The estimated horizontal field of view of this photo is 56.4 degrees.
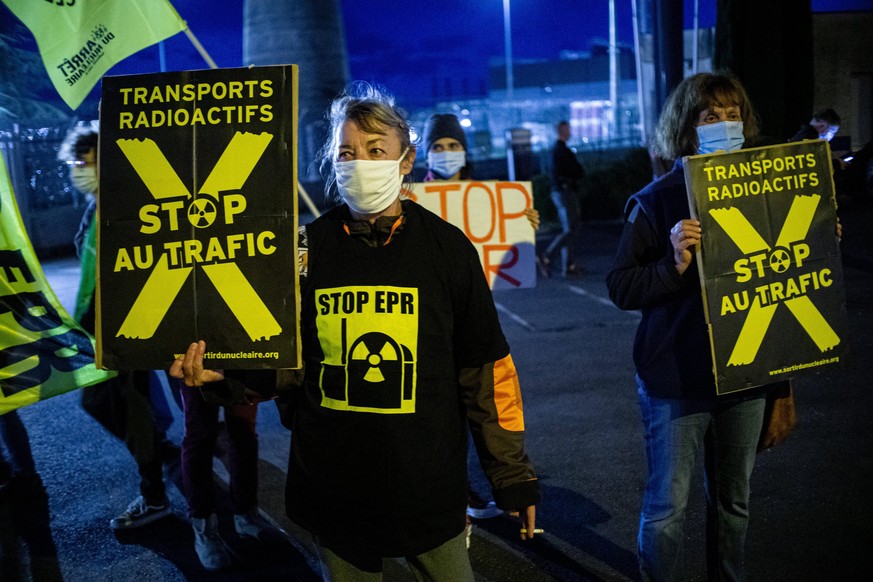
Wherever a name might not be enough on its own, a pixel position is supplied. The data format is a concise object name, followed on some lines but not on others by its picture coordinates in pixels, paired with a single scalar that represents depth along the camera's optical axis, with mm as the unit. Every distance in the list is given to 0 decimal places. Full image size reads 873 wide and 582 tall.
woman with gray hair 2205
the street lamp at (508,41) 40000
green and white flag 3766
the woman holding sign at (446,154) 4969
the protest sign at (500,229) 4797
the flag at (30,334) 3164
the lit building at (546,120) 25859
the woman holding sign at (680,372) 2867
